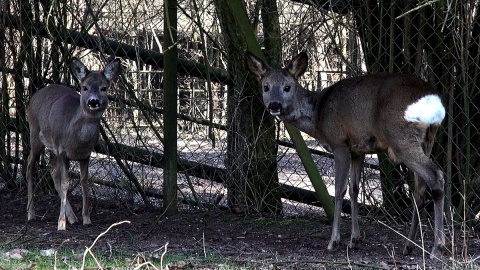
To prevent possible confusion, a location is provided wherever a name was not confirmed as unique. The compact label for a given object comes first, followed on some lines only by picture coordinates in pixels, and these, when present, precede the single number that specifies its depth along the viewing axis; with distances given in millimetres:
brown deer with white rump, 11641
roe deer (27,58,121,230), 15133
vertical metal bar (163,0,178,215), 14742
